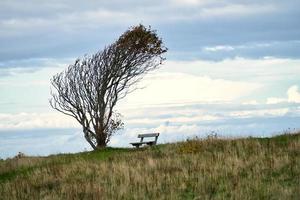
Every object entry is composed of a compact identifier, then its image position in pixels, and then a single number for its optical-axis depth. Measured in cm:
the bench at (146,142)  3347
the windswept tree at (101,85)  3706
